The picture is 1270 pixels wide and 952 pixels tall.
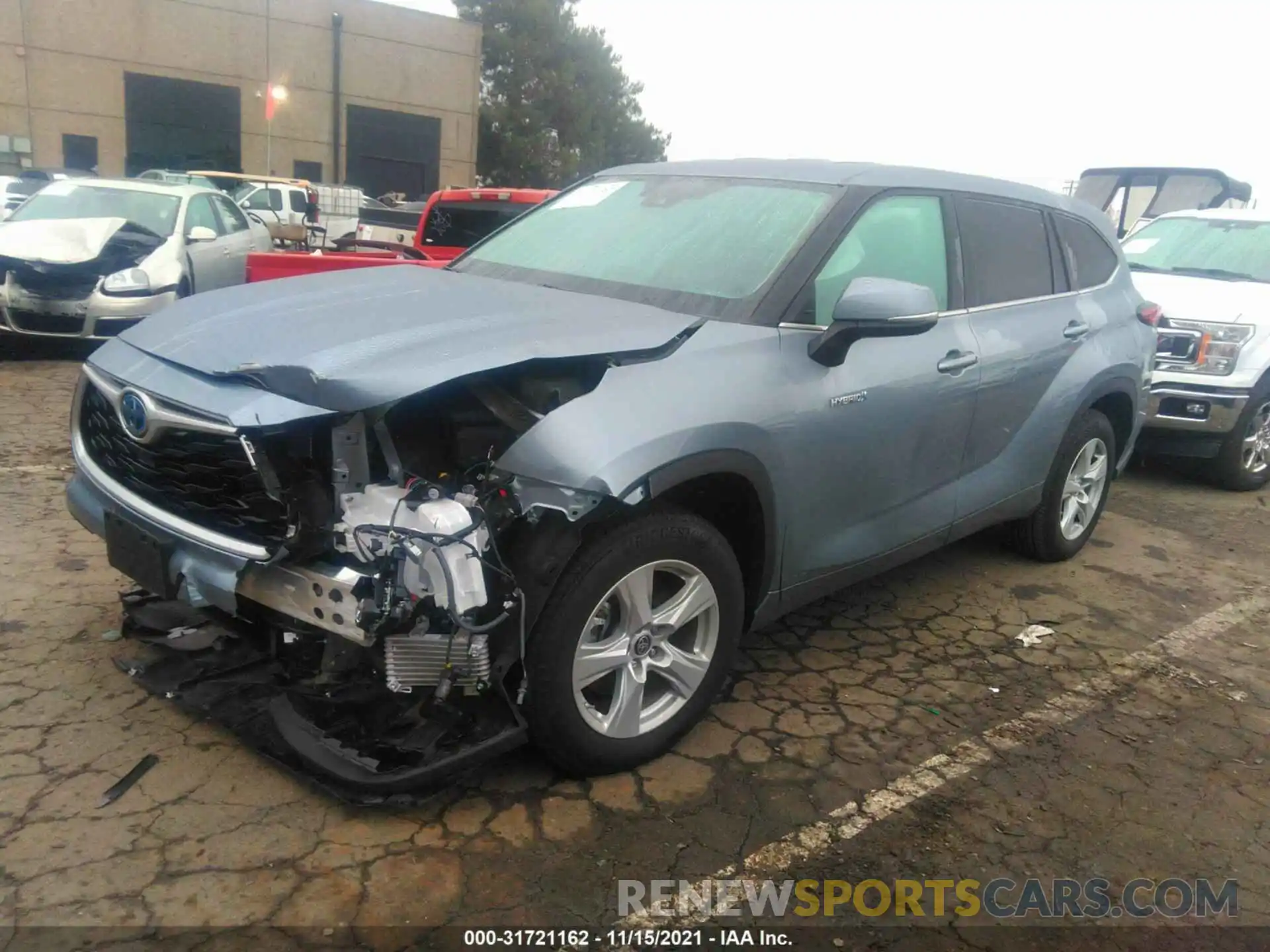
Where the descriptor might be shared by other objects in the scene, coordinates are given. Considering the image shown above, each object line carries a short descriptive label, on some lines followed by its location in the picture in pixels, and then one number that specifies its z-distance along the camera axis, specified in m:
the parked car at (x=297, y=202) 17.73
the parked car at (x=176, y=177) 15.82
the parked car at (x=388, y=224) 11.34
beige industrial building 25.92
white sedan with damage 7.67
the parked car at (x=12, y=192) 16.23
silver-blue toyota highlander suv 2.48
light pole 25.43
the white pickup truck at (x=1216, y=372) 6.44
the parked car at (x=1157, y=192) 11.27
